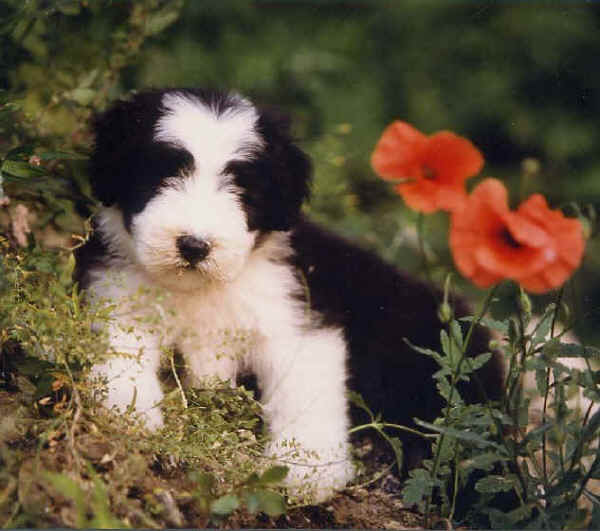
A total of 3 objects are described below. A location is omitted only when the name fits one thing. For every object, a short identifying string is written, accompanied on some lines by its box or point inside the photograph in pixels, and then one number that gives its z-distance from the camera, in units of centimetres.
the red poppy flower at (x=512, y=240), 181
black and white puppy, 274
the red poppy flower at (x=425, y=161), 193
